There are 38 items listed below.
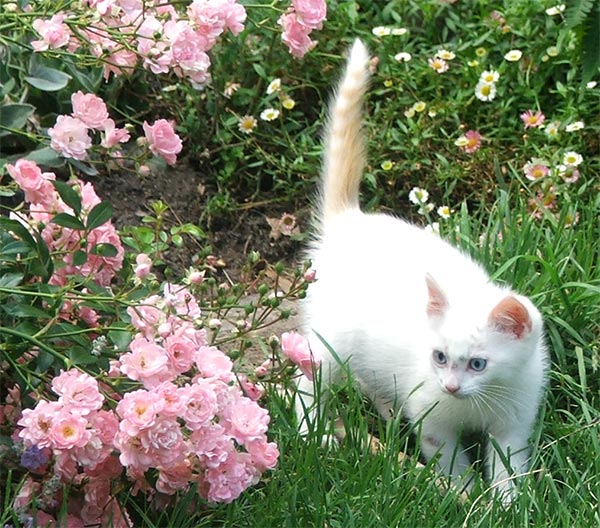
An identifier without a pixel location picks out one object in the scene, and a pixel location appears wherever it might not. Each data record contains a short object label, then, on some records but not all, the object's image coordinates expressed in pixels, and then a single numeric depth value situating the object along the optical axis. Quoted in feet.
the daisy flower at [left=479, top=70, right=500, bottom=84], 15.97
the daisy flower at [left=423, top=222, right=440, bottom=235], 13.51
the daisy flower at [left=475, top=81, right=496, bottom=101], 16.03
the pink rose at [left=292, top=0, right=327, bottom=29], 9.89
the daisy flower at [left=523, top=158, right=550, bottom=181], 15.05
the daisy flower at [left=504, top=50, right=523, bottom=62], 16.06
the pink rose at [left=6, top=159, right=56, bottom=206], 9.17
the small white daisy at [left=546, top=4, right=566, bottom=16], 15.92
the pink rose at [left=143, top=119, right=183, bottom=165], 9.53
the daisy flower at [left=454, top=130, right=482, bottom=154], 15.87
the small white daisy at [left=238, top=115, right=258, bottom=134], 16.22
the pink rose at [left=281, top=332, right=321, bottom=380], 9.82
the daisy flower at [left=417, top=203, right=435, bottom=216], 14.60
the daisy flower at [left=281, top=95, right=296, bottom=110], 16.25
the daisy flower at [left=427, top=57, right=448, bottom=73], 16.29
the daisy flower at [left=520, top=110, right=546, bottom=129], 15.69
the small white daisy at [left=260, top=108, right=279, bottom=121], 16.22
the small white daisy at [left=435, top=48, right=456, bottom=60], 16.37
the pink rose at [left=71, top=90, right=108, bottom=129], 9.30
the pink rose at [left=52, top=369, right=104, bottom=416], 8.30
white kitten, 10.76
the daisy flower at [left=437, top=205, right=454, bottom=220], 14.48
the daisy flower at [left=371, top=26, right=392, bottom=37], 16.76
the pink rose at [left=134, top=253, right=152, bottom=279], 9.07
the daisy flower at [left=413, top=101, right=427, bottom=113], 16.17
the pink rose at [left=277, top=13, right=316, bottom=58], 10.07
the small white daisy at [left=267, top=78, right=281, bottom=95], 16.11
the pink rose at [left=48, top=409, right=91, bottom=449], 8.18
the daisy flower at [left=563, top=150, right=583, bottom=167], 14.79
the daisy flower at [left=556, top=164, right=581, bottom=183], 14.85
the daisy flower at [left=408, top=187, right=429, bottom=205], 14.89
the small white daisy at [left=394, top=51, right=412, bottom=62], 16.44
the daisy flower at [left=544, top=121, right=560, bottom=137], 15.43
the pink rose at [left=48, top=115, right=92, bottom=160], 9.12
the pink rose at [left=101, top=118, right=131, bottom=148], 9.48
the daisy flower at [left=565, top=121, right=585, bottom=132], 15.20
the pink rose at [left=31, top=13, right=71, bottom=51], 9.16
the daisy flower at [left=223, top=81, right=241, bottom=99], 16.28
